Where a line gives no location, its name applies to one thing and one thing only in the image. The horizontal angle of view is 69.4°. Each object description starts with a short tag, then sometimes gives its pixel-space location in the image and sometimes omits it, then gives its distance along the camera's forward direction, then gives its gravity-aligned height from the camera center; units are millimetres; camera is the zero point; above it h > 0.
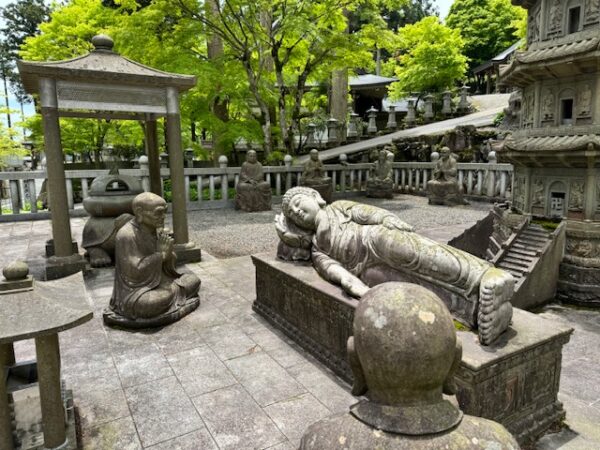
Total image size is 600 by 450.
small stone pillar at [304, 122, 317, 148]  25586 +1659
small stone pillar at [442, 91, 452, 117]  26328 +3389
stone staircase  7367 -1601
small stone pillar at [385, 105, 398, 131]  26375 +2495
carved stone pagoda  7262 +525
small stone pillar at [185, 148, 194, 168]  19631 +328
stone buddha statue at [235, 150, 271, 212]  14891 -834
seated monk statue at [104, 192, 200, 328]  5148 -1263
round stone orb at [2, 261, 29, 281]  2865 -687
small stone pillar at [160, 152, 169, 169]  19984 +322
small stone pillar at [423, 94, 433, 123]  25906 +3061
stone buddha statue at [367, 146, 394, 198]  17500 -683
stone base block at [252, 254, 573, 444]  3117 -1608
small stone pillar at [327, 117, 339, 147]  23672 +1707
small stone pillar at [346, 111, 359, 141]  26438 +2053
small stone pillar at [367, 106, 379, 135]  27203 +2420
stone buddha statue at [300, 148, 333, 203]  15664 -537
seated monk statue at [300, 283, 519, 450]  1504 -795
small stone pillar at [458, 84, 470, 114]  26594 +3528
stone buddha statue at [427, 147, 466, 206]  15586 -850
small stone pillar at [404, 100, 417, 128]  25819 +2715
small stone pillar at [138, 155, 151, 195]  13955 -148
